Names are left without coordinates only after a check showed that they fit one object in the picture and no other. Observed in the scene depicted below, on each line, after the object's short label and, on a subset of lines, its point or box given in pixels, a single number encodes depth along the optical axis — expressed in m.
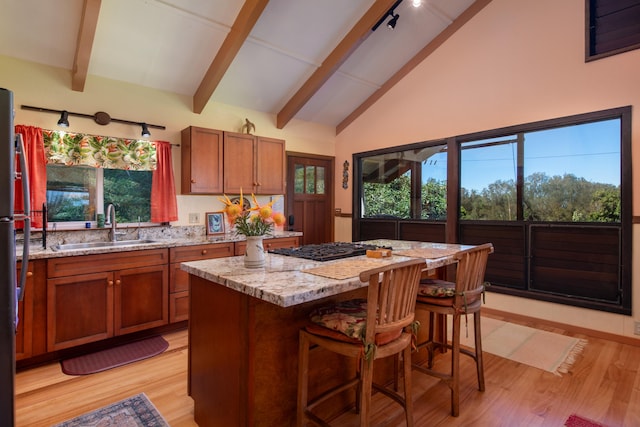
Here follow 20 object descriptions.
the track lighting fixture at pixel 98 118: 3.12
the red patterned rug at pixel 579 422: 1.98
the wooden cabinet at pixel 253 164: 4.10
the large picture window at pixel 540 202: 3.27
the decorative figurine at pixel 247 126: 4.46
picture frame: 4.16
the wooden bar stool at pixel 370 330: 1.51
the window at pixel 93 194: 3.28
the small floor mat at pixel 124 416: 1.97
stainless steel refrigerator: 1.48
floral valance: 3.16
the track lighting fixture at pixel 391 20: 3.75
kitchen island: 1.58
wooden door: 5.20
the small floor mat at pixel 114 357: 2.64
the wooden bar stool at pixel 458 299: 2.08
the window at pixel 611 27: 3.15
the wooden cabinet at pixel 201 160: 3.79
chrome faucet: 3.40
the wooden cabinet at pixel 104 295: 2.70
